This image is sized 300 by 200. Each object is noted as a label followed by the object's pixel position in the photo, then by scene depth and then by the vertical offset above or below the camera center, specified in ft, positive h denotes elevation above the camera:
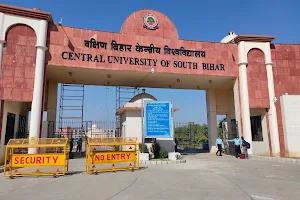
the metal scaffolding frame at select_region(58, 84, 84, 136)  56.21 +4.45
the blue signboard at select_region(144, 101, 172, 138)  43.60 +2.99
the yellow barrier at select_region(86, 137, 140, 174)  30.57 -2.68
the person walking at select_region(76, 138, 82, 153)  62.34 -1.89
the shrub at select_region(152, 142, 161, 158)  46.73 -2.75
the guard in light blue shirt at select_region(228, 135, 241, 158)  51.52 -2.76
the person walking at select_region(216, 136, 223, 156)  56.23 -2.48
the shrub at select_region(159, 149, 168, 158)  46.19 -3.68
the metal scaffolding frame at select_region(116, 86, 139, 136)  65.86 +12.25
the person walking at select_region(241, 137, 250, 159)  49.29 -2.64
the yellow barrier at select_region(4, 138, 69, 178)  28.78 -2.88
